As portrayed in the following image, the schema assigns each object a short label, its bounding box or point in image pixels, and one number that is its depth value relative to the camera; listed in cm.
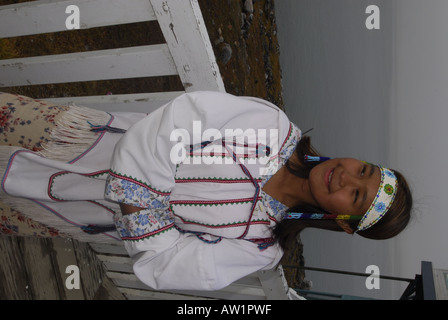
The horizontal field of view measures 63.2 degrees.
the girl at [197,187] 112
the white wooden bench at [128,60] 144
